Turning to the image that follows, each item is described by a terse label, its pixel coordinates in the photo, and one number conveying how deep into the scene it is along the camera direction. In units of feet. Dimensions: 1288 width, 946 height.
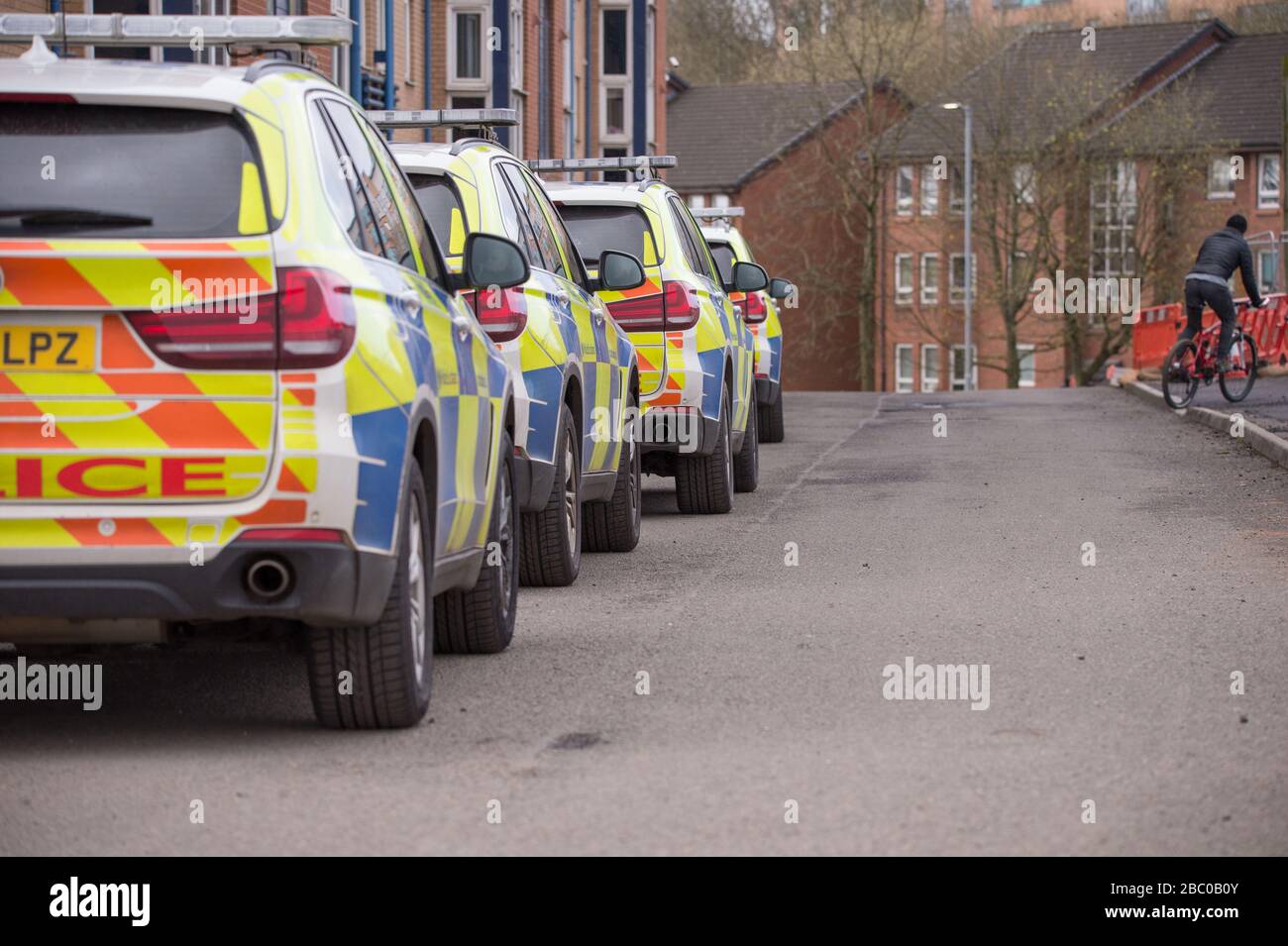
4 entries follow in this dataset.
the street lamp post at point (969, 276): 219.00
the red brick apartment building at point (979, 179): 229.86
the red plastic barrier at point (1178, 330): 107.14
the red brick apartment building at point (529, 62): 96.73
